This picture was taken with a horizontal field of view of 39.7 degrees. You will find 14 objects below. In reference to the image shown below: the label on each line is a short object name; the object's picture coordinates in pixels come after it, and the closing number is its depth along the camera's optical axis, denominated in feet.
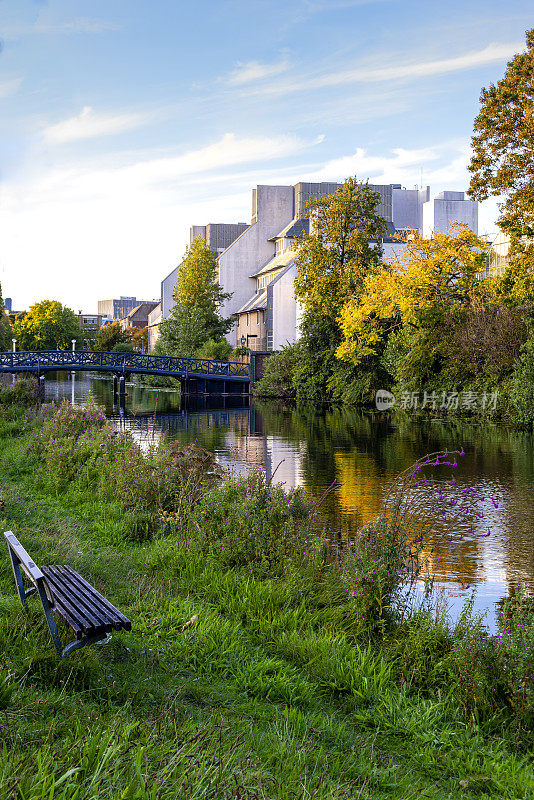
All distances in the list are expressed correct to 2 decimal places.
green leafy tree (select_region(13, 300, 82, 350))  350.23
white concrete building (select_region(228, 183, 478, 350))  207.00
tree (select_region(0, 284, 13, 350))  264.09
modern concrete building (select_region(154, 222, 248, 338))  318.24
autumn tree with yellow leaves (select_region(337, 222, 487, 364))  116.88
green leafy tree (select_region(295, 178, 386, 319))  144.56
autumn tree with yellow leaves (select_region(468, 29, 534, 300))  81.51
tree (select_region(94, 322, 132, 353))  412.16
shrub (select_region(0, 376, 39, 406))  75.51
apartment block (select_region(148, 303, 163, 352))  362.98
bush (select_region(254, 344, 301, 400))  168.04
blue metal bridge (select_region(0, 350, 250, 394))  168.35
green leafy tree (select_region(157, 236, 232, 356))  216.95
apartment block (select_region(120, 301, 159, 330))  535.60
